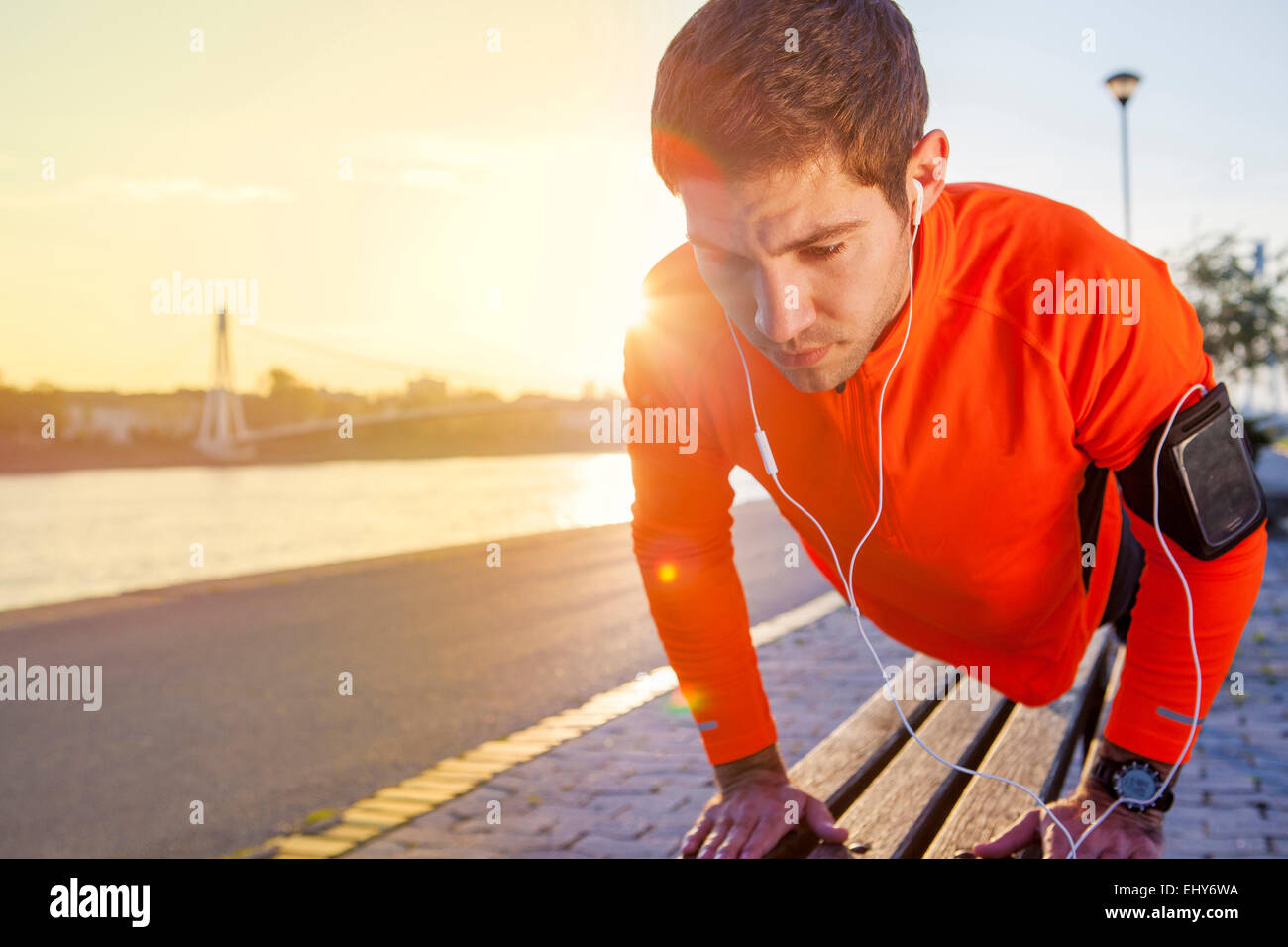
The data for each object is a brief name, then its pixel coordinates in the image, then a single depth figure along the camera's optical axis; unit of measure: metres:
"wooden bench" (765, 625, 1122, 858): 1.79
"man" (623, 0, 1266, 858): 1.45
